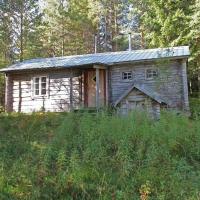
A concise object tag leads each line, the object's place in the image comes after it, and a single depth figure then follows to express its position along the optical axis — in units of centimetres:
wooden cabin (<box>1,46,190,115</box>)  1738
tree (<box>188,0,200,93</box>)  2184
